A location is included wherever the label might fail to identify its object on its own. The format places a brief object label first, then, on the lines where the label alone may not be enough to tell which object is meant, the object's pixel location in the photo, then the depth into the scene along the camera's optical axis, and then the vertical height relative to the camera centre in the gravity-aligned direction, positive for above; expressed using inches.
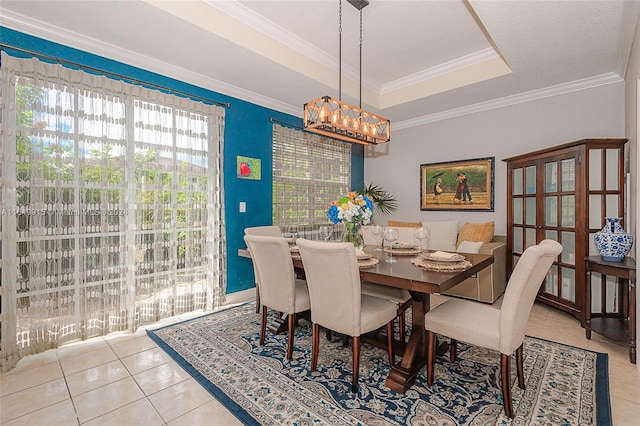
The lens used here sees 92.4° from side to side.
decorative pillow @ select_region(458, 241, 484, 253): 139.8 -16.6
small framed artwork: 152.1 +21.9
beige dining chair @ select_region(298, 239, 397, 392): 73.9 -22.5
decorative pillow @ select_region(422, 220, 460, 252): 170.1 -13.6
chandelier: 103.6 +32.0
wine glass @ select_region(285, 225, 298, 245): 167.1 -11.6
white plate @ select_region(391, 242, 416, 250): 116.9 -13.5
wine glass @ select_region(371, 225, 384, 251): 106.3 -7.3
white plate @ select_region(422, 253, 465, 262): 84.2 -13.3
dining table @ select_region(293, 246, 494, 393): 69.8 -17.1
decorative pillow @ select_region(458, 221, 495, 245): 157.2 -11.2
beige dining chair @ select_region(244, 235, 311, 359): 90.4 -20.4
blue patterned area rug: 67.4 -44.8
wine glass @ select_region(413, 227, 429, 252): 99.5 -7.5
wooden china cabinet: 115.0 +3.5
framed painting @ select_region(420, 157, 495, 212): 171.8 +15.4
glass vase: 105.8 -8.4
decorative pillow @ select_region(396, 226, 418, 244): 137.9 -11.4
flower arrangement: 102.2 +0.0
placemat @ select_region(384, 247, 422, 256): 104.9 -14.1
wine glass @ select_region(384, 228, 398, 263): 96.0 -7.5
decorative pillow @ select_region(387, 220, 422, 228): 185.9 -7.9
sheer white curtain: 92.6 +2.2
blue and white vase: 97.5 -9.9
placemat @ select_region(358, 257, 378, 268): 84.6 -14.7
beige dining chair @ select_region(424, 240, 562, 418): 64.9 -26.1
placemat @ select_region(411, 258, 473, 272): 77.5 -14.3
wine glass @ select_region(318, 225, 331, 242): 110.4 -7.9
